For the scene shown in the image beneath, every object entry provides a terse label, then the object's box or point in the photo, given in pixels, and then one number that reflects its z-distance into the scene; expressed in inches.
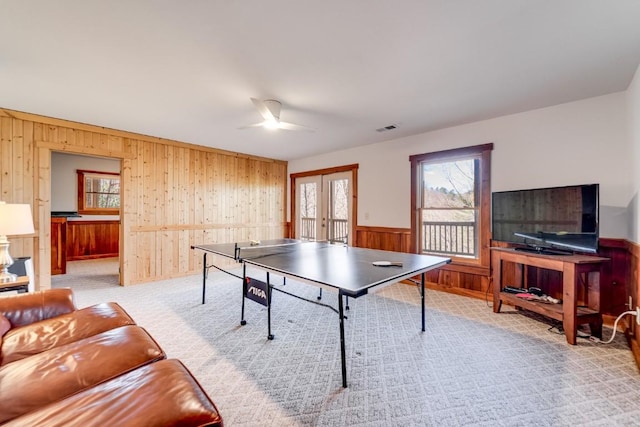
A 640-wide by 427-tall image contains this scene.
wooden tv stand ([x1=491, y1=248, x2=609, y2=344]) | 97.9
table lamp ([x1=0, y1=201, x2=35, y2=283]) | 91.1
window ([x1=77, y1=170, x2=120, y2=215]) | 261.3
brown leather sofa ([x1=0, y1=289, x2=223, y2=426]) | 37.0
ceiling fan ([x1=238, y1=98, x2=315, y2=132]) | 115.9
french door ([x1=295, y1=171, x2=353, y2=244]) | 221.6
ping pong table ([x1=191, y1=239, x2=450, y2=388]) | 71.4
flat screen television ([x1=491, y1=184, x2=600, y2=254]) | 105.5
